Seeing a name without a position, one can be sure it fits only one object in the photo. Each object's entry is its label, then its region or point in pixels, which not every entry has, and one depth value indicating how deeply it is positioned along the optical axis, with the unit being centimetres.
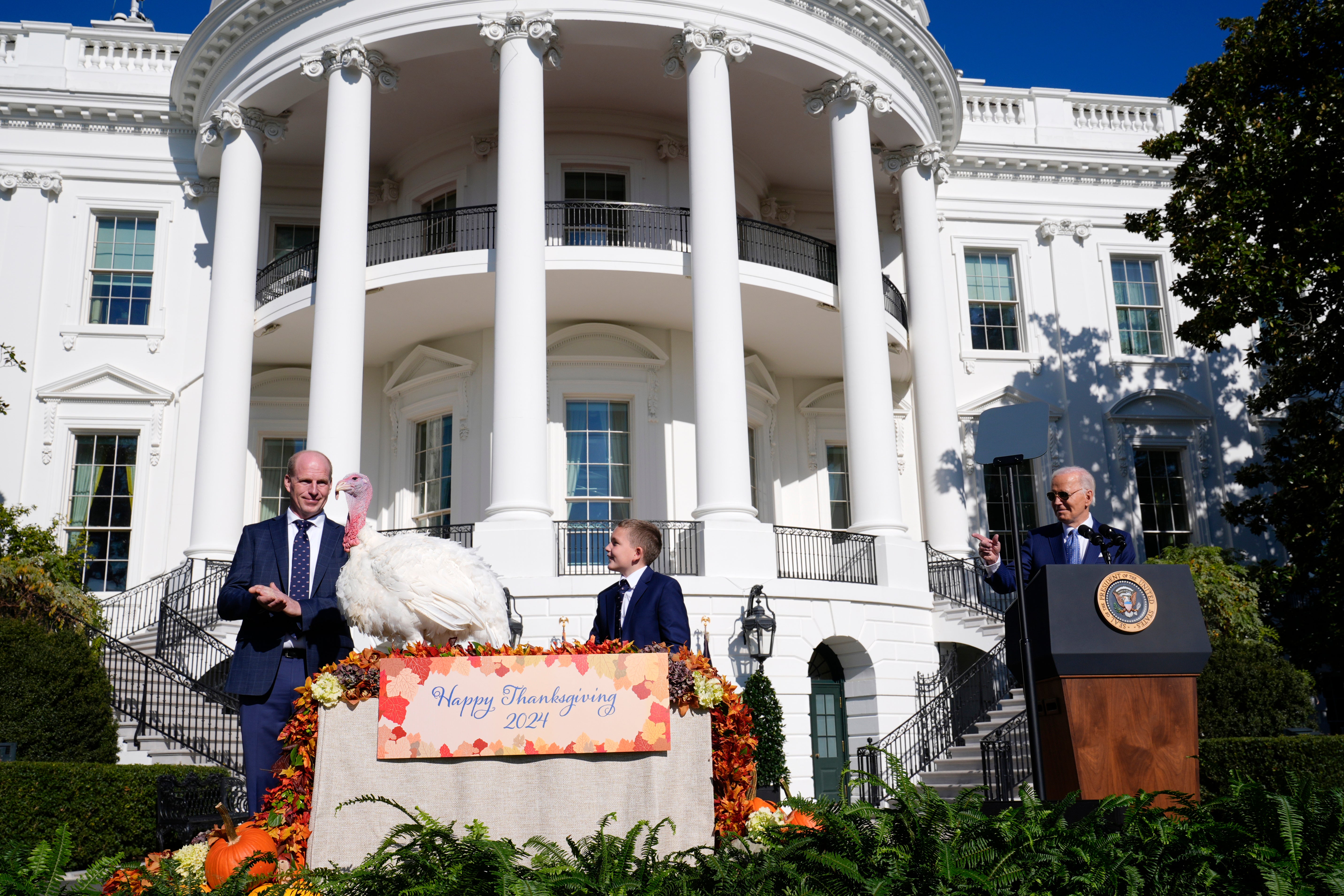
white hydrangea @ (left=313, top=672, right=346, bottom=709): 397
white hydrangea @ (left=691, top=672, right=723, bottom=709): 420
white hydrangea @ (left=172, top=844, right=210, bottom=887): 418
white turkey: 450
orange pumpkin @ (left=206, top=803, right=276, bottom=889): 412
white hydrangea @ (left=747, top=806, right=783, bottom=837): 439
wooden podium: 471
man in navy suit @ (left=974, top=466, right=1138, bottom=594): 570
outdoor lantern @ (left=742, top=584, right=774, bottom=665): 1413
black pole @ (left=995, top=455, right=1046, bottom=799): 529
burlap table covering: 390
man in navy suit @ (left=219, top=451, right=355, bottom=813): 468
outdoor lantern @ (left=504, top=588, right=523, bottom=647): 1243
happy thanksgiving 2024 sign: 397
